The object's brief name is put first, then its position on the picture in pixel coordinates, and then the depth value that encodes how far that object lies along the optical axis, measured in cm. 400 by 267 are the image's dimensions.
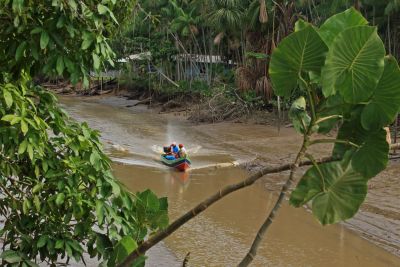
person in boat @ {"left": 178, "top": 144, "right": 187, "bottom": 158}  1530
